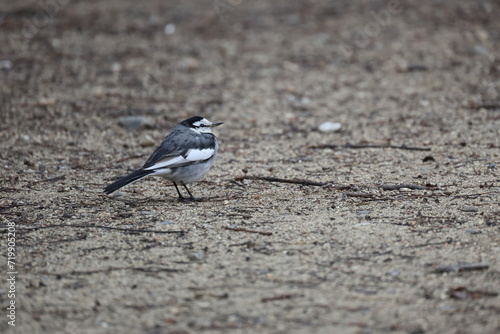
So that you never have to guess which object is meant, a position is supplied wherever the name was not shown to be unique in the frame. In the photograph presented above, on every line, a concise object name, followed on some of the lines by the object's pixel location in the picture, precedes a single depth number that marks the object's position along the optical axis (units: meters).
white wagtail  11.78
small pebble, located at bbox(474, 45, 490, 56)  22.45
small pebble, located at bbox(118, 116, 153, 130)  17.09
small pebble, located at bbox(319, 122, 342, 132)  16.78
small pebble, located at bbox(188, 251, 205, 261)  9.09
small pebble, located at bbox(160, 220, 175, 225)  10.57
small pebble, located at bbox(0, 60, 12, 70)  21.82
